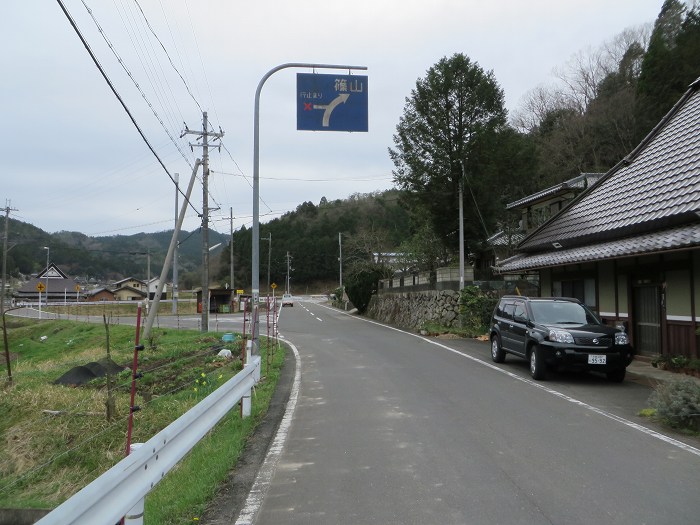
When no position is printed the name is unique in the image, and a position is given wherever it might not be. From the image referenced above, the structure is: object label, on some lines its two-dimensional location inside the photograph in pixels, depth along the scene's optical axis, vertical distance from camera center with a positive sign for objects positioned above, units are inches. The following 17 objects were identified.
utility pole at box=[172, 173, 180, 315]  1584.8 +21.2
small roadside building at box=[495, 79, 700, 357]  480.1 +43.4
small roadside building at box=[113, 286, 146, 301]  3848.4 -45.8
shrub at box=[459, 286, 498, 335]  965.8 -37.7
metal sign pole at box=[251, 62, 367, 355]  512.4 +94.2
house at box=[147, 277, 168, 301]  3513.3 +10.1
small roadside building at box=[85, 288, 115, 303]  3767.2 -51.8
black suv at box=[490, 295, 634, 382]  425.3 -41.0
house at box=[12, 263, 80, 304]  3432.6 -22.6
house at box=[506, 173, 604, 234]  984.3 +164.0
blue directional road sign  487.5 +159.6
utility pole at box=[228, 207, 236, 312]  2269.6 -20.4
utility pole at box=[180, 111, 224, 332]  1129.4 +157.1
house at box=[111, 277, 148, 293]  3934.1 +17.6
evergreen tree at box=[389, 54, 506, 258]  1112.8 +313.7
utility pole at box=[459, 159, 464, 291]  1005.6 +76.6
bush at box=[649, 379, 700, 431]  286.9 -61.3
